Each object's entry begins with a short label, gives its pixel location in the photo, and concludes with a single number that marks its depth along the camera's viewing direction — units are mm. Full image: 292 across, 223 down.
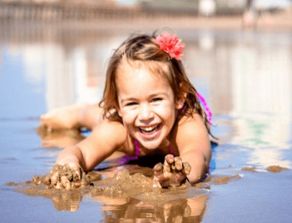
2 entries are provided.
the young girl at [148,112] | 3281
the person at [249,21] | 40344
